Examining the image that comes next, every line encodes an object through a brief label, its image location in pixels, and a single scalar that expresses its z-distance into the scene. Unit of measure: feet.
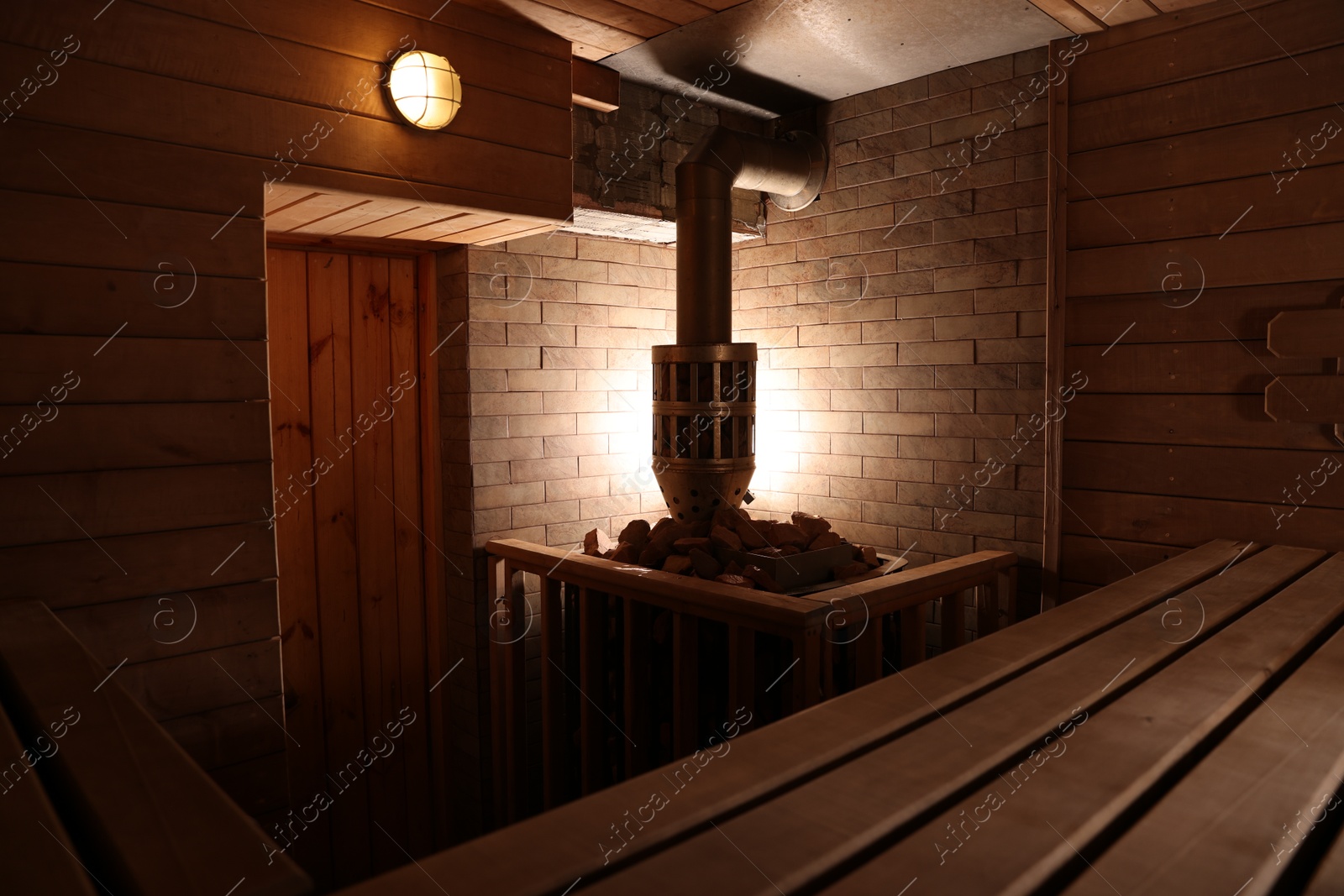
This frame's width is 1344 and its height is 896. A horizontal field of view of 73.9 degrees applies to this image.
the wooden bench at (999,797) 2.78
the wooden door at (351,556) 10.21
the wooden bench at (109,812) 2.60
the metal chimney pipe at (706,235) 10.75
